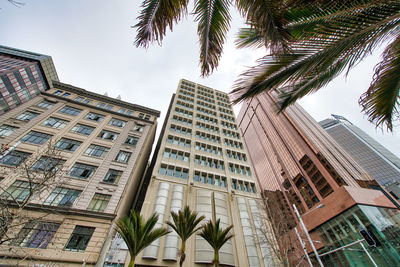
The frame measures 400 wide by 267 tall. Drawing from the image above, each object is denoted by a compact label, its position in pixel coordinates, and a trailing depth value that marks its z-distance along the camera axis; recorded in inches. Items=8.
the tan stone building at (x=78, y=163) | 521.3
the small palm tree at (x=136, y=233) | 389.7
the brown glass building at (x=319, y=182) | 817.3
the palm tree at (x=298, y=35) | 104.8
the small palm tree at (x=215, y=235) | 469.4
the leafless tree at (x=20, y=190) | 519.8
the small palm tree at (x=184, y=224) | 461.4
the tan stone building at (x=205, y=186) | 659.4
